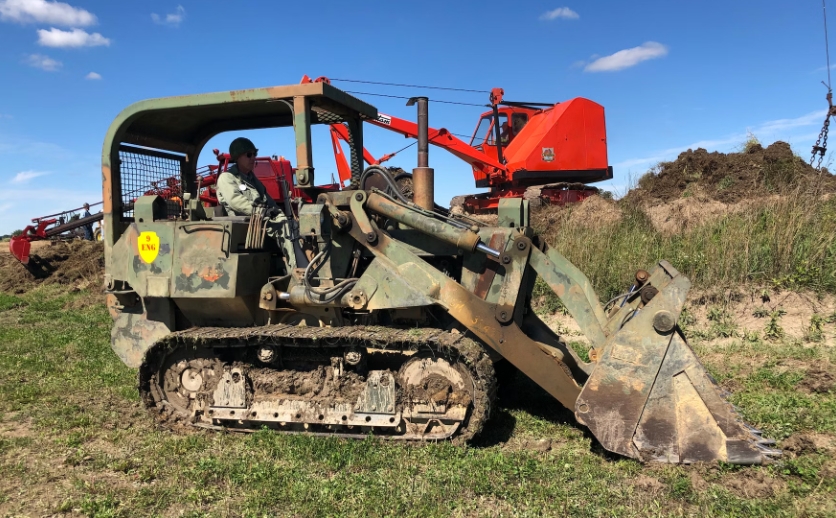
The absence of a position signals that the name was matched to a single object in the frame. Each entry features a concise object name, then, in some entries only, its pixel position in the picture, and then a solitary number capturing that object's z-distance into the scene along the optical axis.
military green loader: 4.07
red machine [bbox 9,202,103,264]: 16.09
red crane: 14.34
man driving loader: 5.10
